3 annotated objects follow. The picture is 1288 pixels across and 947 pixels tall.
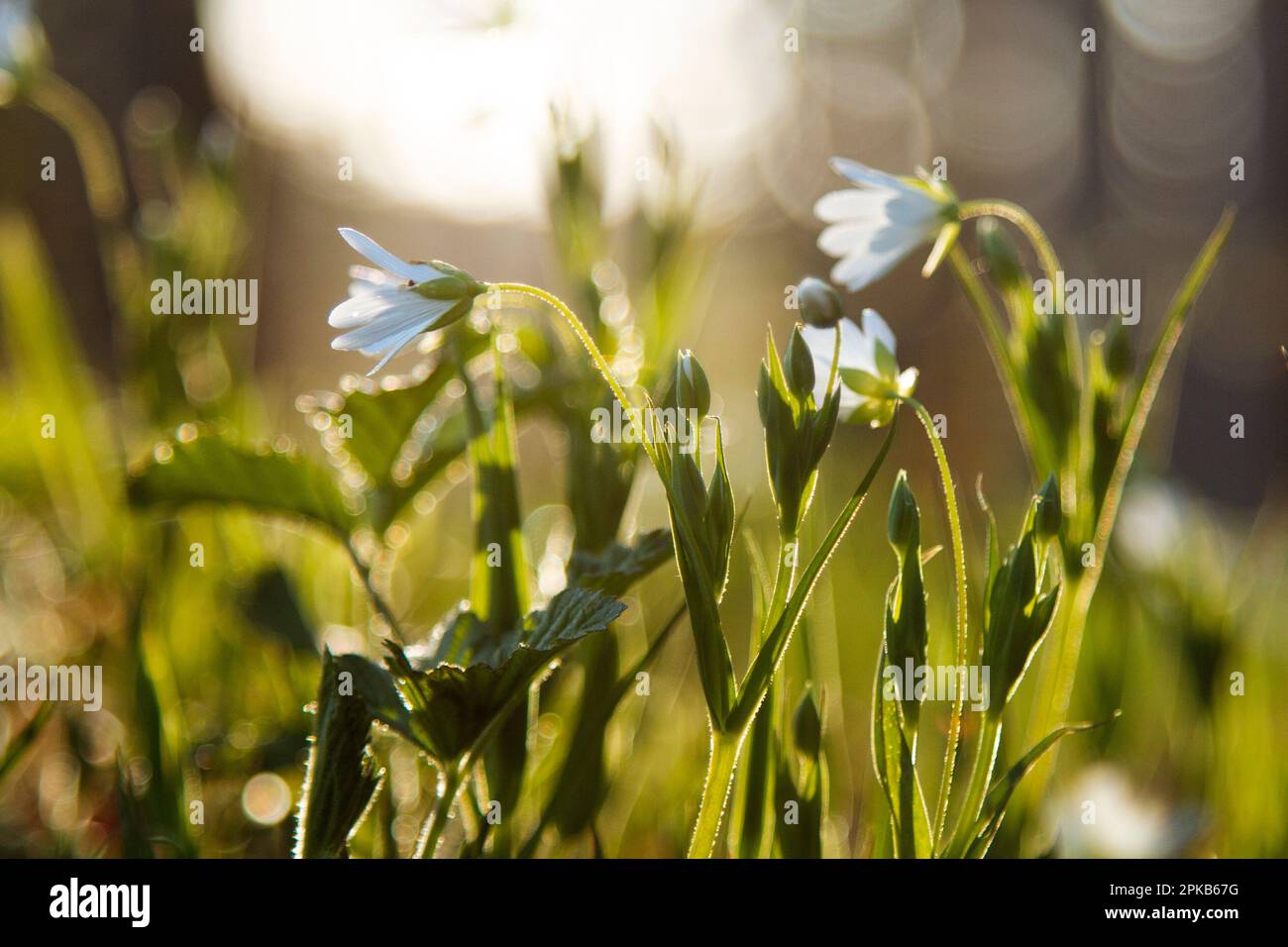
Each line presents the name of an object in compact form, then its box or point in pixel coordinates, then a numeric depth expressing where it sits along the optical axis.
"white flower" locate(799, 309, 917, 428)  0.25
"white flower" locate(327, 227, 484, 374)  0.24
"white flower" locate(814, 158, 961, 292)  0.26
